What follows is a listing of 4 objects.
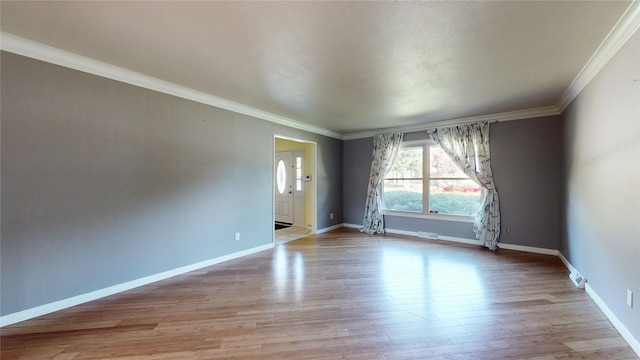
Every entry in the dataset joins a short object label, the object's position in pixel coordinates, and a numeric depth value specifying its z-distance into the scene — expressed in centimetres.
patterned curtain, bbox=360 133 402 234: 582
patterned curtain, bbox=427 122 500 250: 462
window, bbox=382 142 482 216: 502
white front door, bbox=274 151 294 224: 683
